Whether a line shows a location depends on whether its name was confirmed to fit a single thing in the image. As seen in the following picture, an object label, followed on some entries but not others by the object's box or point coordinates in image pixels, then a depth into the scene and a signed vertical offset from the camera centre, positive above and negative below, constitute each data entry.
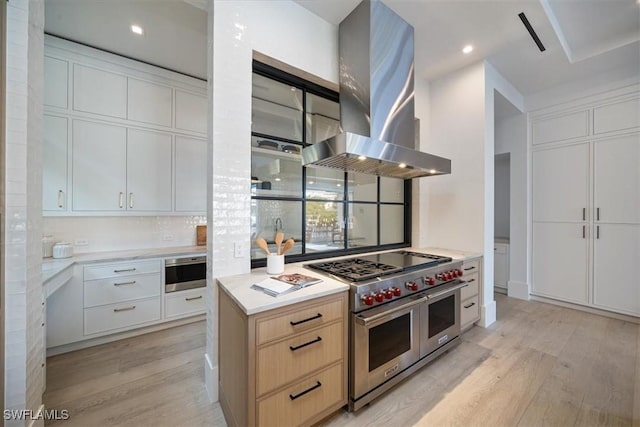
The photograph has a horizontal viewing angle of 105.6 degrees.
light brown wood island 1.20 -0.78
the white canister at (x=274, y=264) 1.76 -0.38
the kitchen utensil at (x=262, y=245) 1.72 -0.23
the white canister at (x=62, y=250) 2.34 -0.38
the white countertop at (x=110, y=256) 1.95 -0.46
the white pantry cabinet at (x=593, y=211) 2.84 +0.04
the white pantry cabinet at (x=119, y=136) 2.42 +0.84
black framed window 2.11 +0.32
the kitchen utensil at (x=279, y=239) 1.77 -0.20
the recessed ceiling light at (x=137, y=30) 2.33 +1.77
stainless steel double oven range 1.54 -0.75
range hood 1.95 +1.05
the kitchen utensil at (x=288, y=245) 1.77 -0.24
